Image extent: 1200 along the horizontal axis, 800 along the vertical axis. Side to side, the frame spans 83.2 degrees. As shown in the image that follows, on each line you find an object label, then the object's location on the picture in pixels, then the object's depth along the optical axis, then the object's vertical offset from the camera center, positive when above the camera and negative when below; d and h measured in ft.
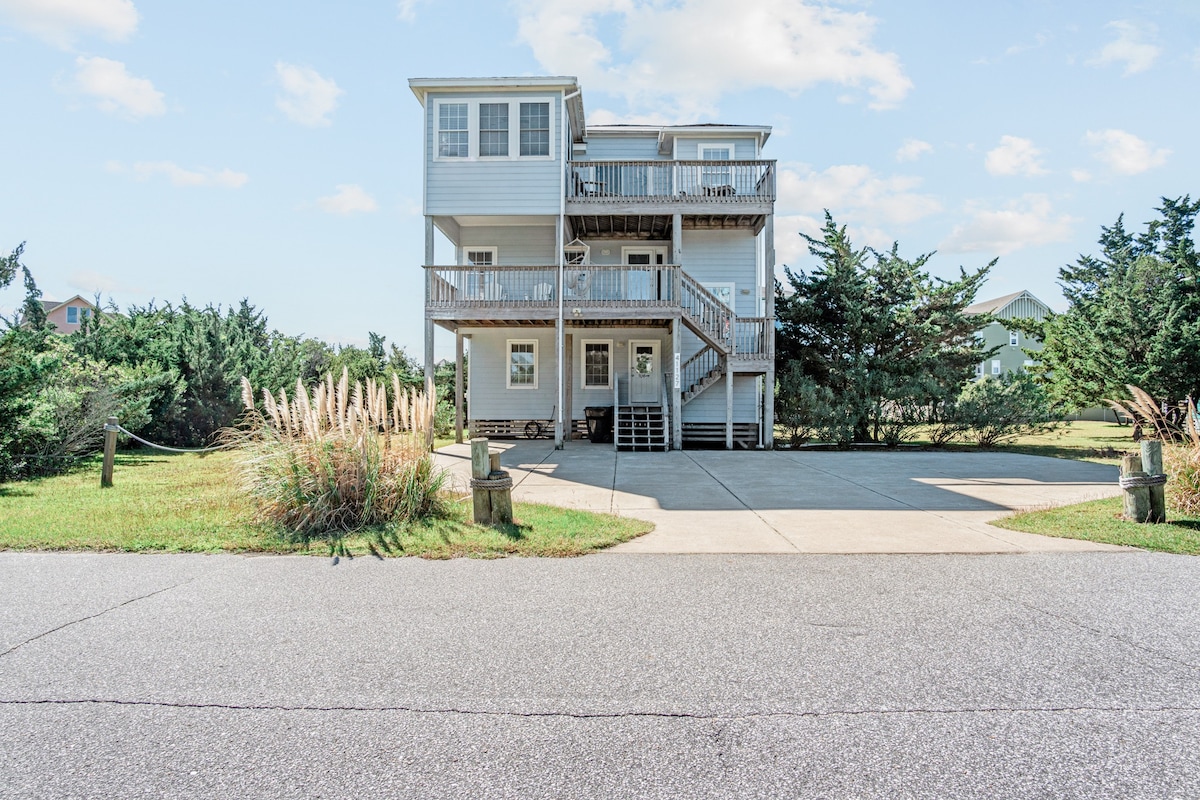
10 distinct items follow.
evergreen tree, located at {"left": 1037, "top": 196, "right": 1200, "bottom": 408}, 64.54 +8.93
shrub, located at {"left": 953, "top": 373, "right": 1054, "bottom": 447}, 60.64 +1.23
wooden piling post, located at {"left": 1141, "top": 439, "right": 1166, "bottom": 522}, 23.90 -1.69
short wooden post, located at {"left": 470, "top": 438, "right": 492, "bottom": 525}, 22.67 -2.53
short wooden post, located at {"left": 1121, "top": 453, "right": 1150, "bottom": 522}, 23.93 -2.61
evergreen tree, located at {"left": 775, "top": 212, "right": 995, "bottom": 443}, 61.00 +7.86
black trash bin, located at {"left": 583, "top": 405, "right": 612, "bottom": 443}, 63.10 -0.33
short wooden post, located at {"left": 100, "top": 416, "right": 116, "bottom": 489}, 34.06 -1.93
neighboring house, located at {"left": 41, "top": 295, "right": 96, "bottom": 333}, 174.29 +27.24
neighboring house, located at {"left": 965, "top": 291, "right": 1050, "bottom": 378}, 148.25 +19.93
